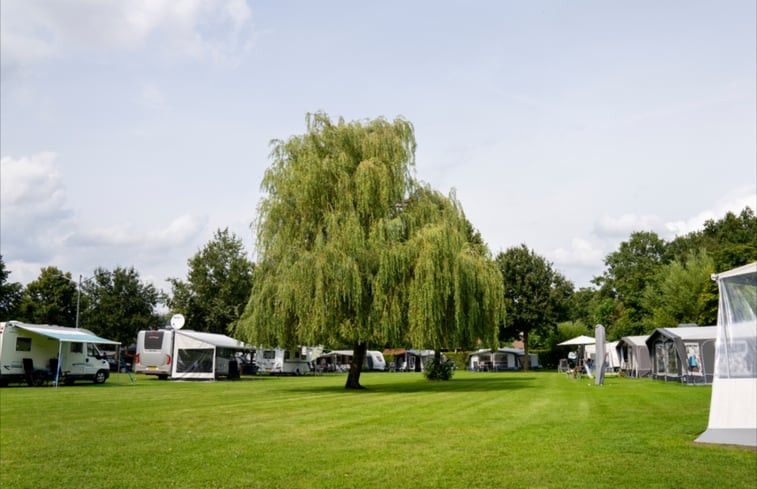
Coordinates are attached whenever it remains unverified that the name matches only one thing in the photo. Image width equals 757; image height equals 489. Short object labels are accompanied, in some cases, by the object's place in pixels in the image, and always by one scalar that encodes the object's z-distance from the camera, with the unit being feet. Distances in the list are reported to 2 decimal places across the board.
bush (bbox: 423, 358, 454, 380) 104.99
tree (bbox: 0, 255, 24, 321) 162.09
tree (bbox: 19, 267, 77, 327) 176.86
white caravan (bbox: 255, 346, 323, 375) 145.79
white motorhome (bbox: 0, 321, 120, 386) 83.76
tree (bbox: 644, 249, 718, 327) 149.89
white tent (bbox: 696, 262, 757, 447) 24.53
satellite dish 108.78
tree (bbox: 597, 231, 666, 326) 220.02
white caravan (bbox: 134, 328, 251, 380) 107.55
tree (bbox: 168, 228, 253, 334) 161.38
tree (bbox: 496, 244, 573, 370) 166.61
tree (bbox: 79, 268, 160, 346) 162.61
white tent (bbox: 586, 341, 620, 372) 139.42
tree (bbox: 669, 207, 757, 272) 186.39
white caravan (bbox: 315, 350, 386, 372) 176.24
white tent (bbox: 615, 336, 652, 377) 117.70
